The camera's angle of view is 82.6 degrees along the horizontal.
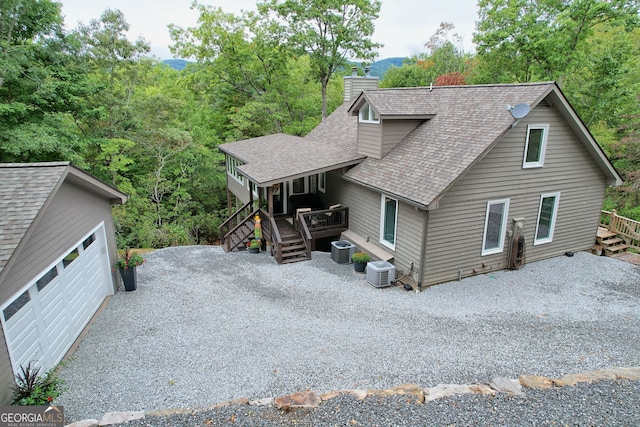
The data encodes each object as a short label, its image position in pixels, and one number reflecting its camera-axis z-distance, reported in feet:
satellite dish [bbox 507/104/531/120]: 31.01
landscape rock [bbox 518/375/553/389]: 19.15
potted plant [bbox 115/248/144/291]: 31.78
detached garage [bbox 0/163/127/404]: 17.07
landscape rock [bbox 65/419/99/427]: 15.78
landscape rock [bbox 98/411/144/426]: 16.29
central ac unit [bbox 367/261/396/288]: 34.17
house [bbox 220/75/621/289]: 32.96
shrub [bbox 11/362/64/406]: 16.99
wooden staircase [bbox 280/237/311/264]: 40.88
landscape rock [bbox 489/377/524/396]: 18.67
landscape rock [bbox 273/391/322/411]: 17.40
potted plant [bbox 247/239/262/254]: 44.65
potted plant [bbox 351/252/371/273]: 37.32
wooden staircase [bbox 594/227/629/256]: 42.93
